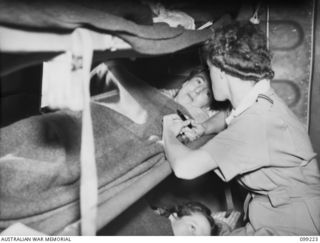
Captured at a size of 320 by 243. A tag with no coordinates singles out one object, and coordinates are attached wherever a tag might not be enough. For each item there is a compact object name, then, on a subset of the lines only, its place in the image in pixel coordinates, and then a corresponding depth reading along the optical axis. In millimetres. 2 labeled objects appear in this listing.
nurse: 916
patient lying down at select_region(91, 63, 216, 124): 1000
